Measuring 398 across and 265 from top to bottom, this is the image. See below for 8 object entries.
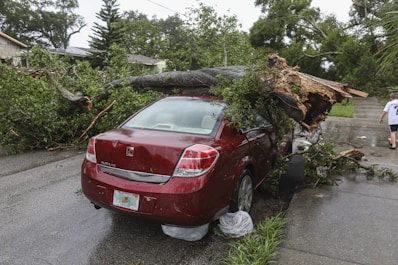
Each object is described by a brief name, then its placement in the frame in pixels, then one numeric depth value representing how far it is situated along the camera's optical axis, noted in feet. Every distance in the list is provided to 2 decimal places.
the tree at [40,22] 147.74
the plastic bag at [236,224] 10.21
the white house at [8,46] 88.07
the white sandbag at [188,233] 10.05
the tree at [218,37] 25.36
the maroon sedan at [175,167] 9.02
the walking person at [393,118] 24.43
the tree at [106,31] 111.04
